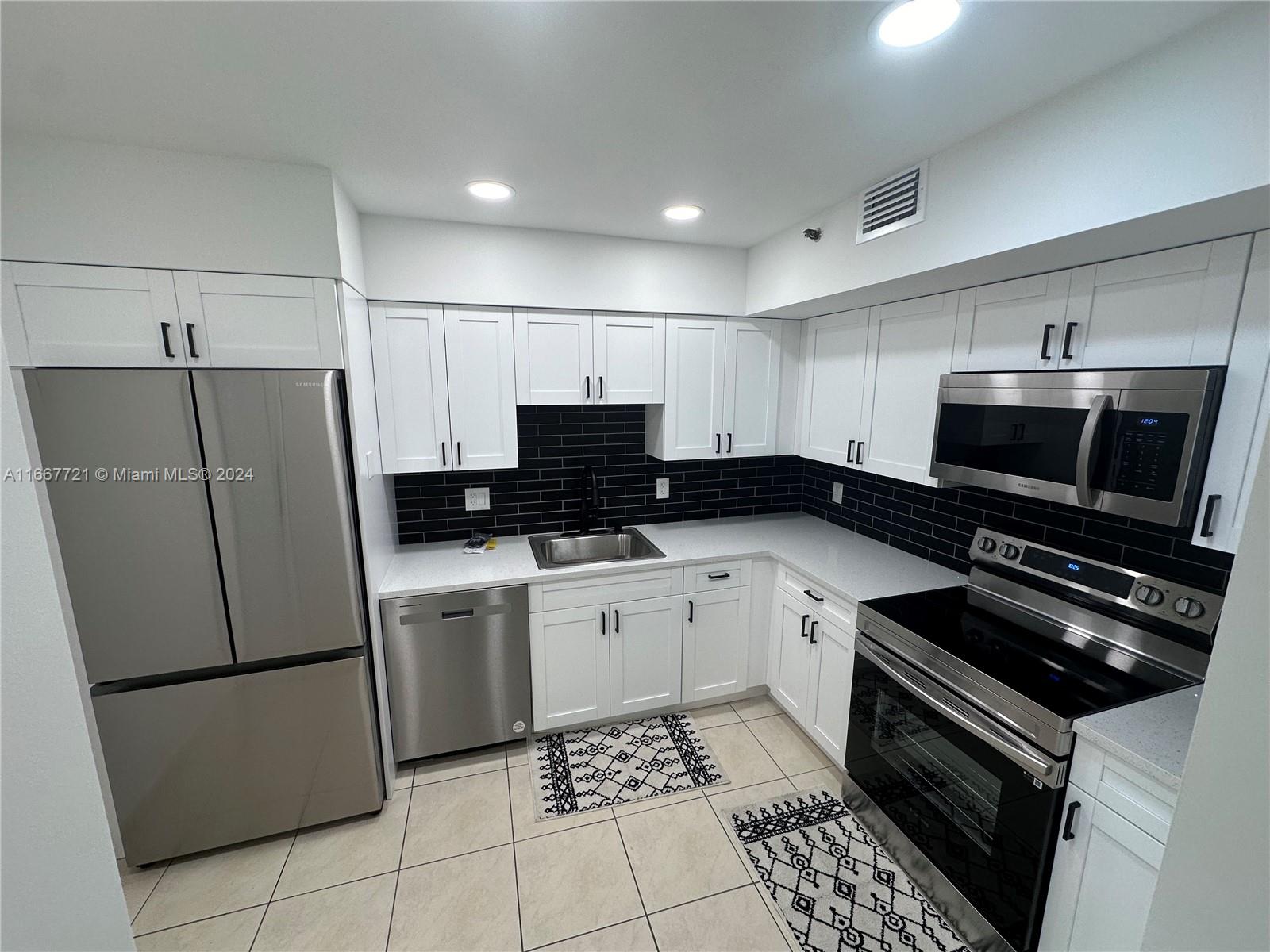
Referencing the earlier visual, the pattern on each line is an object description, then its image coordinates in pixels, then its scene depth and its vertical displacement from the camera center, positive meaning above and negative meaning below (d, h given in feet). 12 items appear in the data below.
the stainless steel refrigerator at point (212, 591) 5.38 -2.25
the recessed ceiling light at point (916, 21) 3.32 +2.47
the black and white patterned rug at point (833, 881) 5.39 -5.57
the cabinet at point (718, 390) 9.04 +0.07
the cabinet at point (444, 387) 7.55 +0.08
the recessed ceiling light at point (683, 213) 6.96 +2.47
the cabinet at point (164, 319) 5.24 +0.77
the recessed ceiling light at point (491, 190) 6.18 +2.45
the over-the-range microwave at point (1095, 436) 4.34 -0.39
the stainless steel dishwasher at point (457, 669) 7.19 -3.96
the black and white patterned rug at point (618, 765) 7.22 -5.55
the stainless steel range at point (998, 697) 4.67 -2.98
